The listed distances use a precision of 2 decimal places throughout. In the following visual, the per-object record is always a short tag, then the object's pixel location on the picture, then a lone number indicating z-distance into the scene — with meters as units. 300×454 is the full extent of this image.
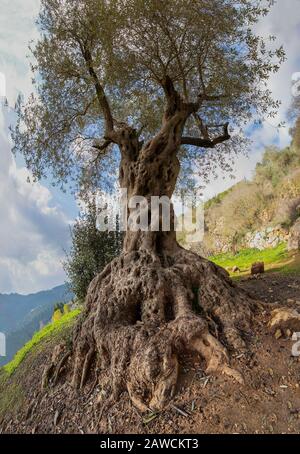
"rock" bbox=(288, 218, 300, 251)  16.36
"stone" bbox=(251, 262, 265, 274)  13.30
